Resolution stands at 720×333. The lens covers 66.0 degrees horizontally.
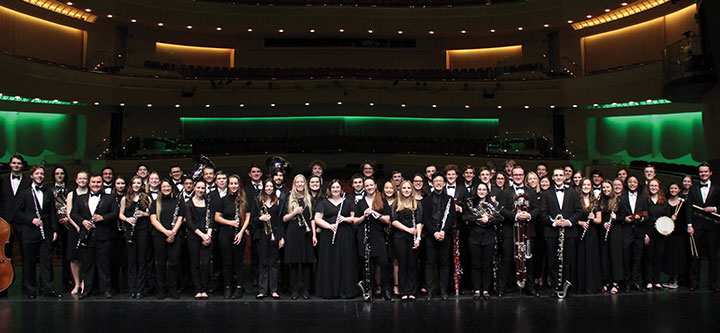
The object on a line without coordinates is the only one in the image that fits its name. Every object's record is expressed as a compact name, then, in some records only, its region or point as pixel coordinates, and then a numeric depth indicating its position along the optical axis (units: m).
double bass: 6.43
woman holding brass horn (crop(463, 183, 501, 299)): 6.87
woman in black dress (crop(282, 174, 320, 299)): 6.95
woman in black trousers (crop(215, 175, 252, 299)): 6.89
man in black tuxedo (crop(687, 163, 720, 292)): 7.32
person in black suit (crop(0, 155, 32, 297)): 7.03
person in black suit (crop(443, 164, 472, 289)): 7.19
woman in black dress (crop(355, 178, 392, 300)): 6.84
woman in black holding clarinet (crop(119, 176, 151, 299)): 6.91
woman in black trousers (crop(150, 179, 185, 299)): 6.85
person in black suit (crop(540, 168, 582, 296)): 6.94
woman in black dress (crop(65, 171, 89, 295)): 7.02
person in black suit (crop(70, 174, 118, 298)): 6.96
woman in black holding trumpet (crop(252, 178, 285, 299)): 6.97
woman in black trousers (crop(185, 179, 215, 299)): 6.85
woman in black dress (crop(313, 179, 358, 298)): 6.93
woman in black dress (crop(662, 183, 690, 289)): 7.41
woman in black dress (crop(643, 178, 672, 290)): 7.35
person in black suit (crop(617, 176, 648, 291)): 7.23
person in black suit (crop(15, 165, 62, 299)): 6.96
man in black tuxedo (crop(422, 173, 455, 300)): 6.83
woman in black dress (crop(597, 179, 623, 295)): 7.14
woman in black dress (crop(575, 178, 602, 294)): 7.07
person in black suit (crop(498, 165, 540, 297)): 6.89
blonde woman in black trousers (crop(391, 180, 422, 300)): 6.84
